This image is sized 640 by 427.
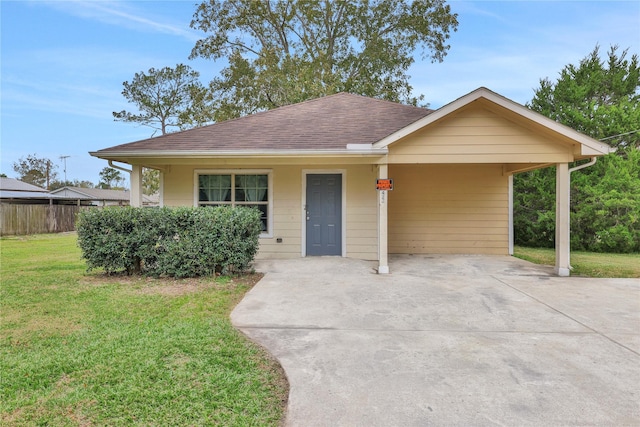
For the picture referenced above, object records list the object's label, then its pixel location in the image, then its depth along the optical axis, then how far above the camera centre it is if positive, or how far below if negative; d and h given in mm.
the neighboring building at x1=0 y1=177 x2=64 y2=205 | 21281 +1192
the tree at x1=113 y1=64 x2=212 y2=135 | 24562 +8608
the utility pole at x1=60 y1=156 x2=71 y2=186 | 46844 +7087
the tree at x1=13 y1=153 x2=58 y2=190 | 46500 +5796
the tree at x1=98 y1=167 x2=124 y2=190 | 59156 +5672
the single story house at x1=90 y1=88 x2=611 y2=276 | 6281 +969
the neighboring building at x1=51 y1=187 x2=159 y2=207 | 32906 +1719
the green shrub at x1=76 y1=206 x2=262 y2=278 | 5848 -506
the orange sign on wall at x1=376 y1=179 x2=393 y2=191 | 6539 +515
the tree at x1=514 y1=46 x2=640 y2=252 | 10039 +1219
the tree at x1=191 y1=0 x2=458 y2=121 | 17734 +9496
